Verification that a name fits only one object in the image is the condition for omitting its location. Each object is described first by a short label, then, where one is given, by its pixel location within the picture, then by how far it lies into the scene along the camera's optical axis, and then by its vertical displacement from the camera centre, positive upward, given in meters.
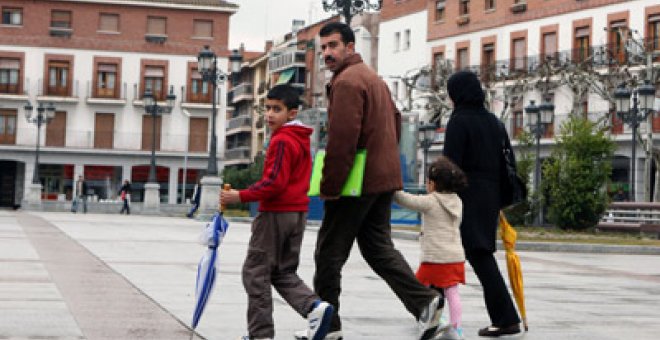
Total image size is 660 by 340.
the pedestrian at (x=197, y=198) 42.45 -0.04
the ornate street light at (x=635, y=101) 33.31 +2.88
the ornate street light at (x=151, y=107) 53.94 +3.92
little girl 7.85 -0.19
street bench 30.83 -0.26
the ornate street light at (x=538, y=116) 38.37 +2.80
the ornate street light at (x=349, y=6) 23.86 +3.86
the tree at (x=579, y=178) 31.72 +0.75
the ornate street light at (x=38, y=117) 58.84 +3.68
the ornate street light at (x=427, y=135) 48.53 +2.72
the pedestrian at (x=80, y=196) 52.19 -0.09
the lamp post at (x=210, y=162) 38.59 +1.15
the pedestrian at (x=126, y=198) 53.25 -0.13
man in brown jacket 7.13 +0.11
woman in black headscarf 8.05 +0.10
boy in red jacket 6.79 -0.13
